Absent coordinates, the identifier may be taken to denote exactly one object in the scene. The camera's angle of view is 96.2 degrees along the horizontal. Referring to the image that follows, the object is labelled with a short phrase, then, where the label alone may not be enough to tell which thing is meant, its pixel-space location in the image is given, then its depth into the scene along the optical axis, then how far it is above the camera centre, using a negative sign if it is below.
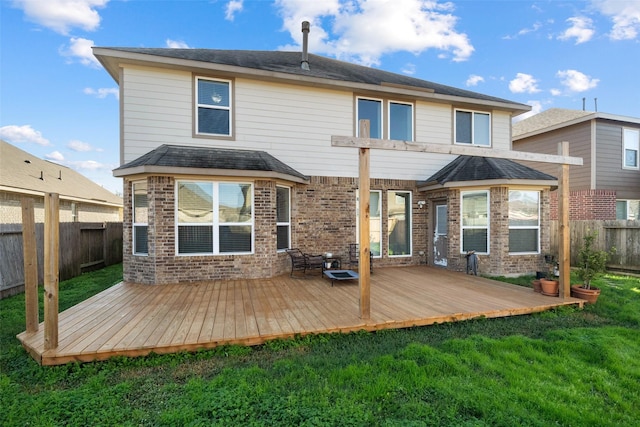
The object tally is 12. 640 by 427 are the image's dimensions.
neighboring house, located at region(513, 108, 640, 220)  11.76 +1.85
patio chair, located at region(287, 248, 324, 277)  7.58 -1.34
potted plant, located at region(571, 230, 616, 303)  5.59 -1.16
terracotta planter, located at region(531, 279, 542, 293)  6.15 -1.63
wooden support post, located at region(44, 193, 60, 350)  3.26 -0.66
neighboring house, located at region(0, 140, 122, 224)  11.59 +1.12
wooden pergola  4.30 +0.94
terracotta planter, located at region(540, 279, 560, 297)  5.83 -1.57
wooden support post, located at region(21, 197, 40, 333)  3.68 -0.60
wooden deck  3.59 -1.67
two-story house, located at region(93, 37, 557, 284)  7.15 +1.07
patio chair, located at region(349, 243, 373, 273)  8.92 -1.31
